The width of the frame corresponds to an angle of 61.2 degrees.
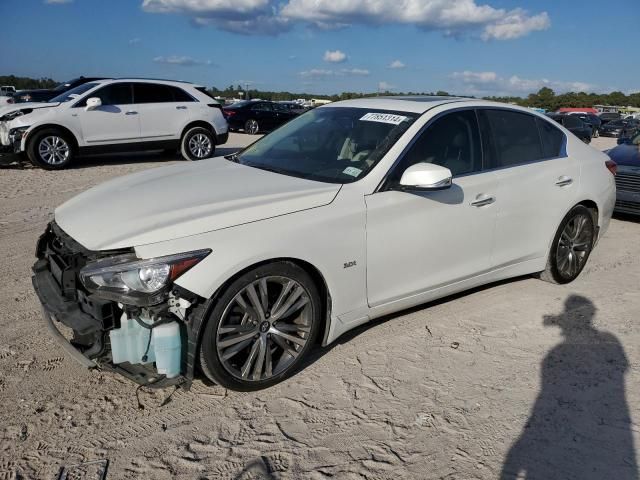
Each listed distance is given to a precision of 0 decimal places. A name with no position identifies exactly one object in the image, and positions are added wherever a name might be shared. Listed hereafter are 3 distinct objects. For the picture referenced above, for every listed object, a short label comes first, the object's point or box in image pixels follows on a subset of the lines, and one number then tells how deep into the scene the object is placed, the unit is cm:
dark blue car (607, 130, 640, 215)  754
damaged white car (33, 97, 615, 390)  275
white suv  1016
